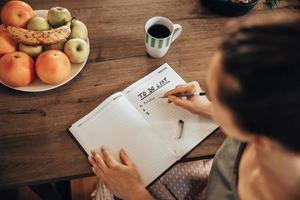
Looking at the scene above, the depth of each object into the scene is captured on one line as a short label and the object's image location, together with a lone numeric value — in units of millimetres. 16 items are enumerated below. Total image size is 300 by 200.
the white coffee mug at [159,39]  1034
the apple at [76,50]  1008
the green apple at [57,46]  1019
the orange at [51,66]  955
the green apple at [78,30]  1041
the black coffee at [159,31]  1061
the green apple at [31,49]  992
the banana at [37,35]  964
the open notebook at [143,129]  936
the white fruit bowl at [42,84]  981
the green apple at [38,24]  1007
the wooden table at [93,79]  903
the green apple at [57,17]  1030
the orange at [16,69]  938
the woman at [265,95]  523
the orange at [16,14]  1016
